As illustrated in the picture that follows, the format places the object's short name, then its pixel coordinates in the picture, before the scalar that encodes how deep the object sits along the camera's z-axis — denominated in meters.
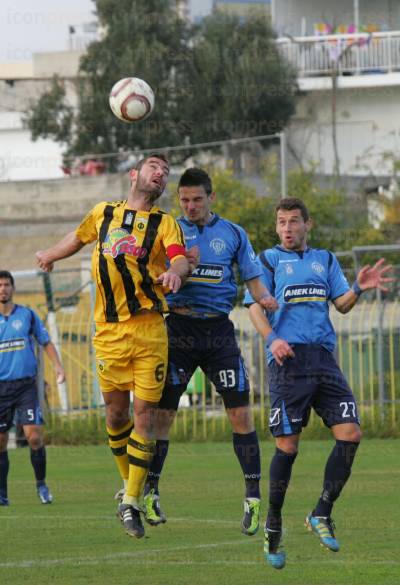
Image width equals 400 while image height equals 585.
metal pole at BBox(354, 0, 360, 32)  45.33
